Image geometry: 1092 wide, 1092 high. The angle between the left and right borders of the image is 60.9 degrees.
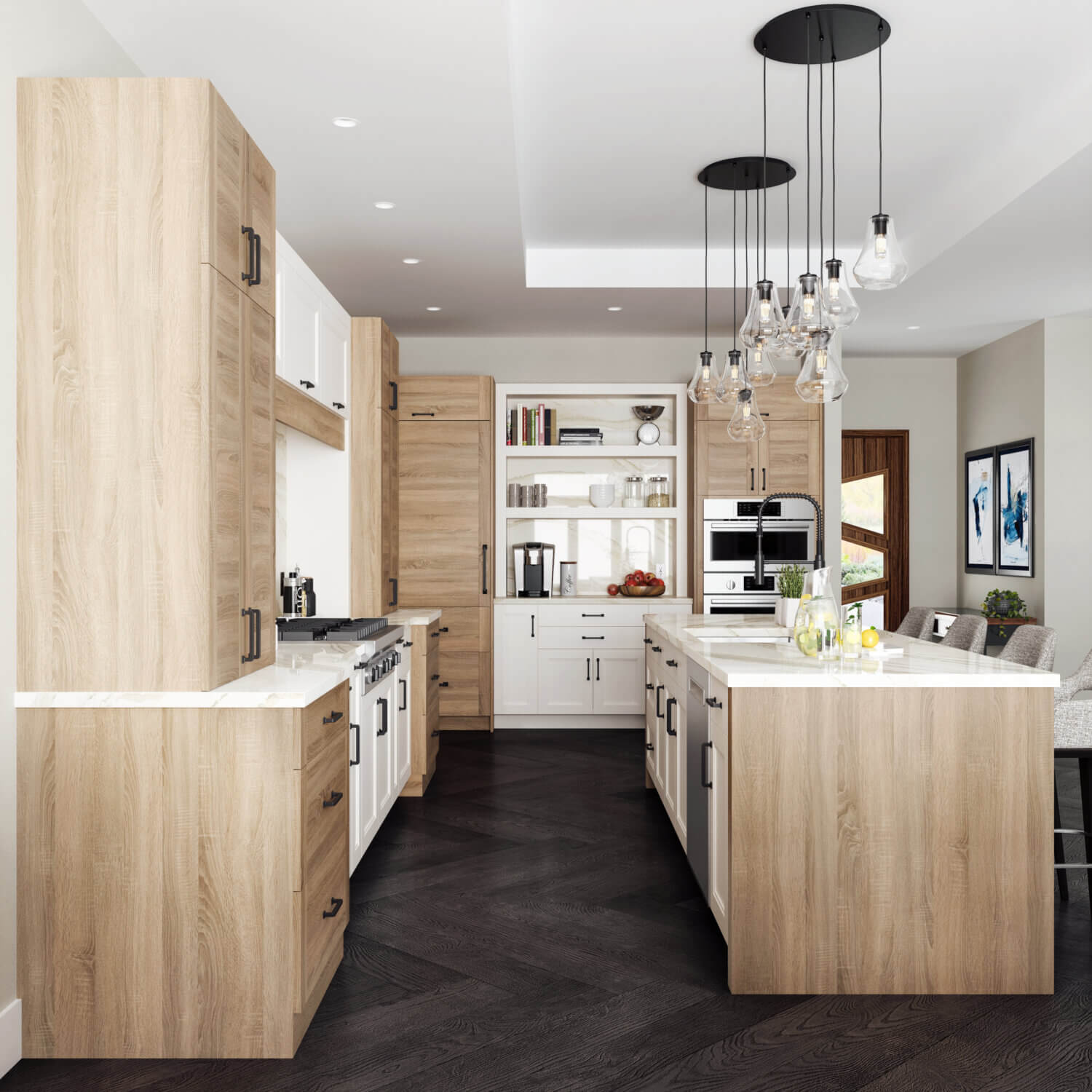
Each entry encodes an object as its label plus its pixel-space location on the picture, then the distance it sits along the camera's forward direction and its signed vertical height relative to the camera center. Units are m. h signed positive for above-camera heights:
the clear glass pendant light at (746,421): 4.16 +0.55
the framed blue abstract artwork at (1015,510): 6.53 +0.21
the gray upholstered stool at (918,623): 4.88 -0.45
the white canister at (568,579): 6.55 -0.27
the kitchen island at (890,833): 2.59 -0.82
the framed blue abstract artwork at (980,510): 7.08 +0.24
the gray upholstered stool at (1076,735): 3.04 -0.64
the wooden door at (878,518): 7.68 +0.19
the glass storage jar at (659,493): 6.54 +0.34
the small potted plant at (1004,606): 6.48 -0.47
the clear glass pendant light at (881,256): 2.92 +0.89
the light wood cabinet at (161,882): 2.24 -0.82
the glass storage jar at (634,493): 6.58 +0.35
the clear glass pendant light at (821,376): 3.46 +0.63
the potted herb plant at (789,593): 3.93 -0.24
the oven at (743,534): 6.20 +0.04
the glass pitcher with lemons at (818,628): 3.00 -0.29
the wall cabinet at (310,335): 3.35 +0.85
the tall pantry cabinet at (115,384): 2.26 +0.39
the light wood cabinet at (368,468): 4.60 +0.37
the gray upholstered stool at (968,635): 4.45 -0.46
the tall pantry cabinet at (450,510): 6.12 +0.21
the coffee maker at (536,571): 6.36 -0.21
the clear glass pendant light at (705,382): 4.17 +0.72
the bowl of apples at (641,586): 6.30 -0.31
